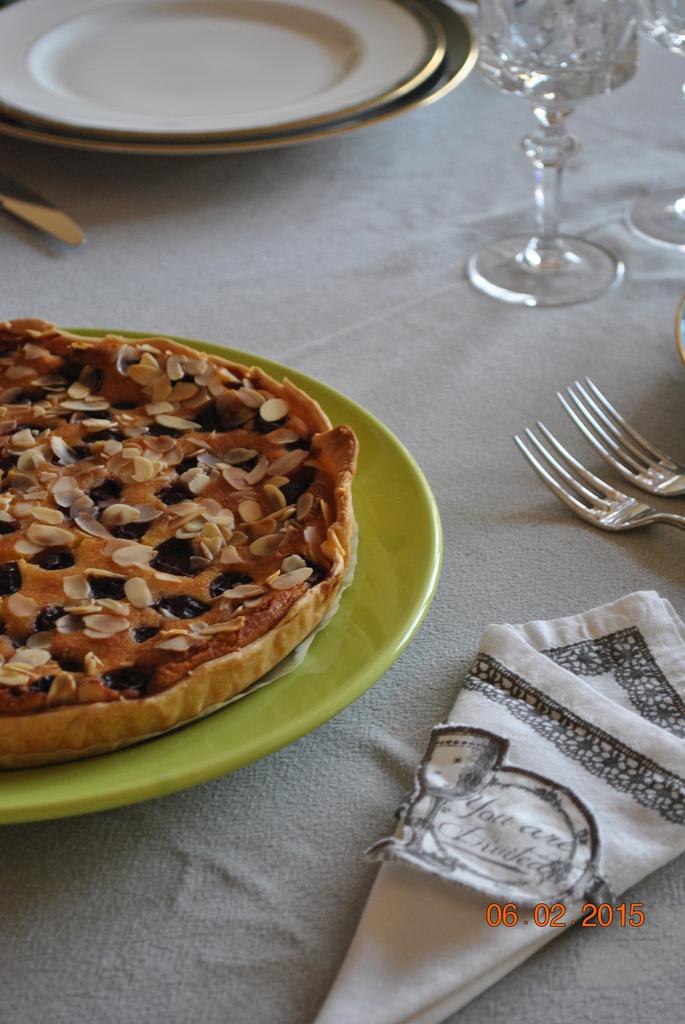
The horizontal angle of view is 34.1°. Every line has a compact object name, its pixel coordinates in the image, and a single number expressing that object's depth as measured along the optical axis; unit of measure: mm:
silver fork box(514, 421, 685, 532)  1073
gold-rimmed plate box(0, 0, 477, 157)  1485
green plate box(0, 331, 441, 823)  743
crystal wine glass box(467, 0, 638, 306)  1354
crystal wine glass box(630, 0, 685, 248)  1450
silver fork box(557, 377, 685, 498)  1117
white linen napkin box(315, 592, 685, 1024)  686
